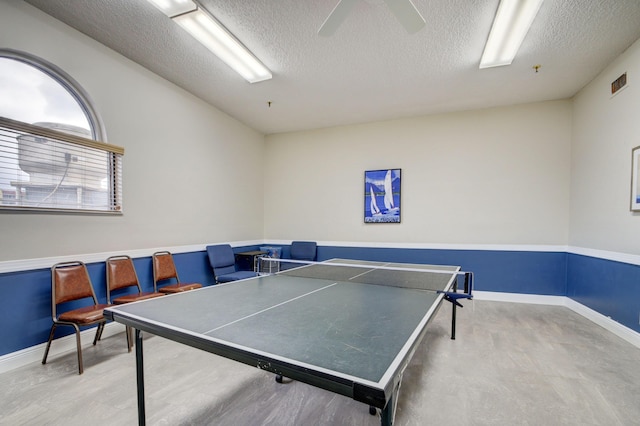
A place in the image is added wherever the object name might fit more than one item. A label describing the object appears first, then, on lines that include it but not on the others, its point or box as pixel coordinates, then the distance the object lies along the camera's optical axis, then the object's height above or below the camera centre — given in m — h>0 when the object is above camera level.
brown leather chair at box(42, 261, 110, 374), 2.34 -0.82
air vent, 3.11 +1.44
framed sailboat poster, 5.04 +0.24
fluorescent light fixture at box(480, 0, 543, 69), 2.38 +1.70
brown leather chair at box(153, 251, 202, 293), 3.39 -0.82
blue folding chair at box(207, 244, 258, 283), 4.12 -0.88
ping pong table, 0.92 -0.55
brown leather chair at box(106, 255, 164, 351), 2.92 -0.78
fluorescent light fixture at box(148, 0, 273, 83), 2.45 +1.70
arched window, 2.44 +0.58
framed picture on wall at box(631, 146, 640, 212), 2.92 +0.34
